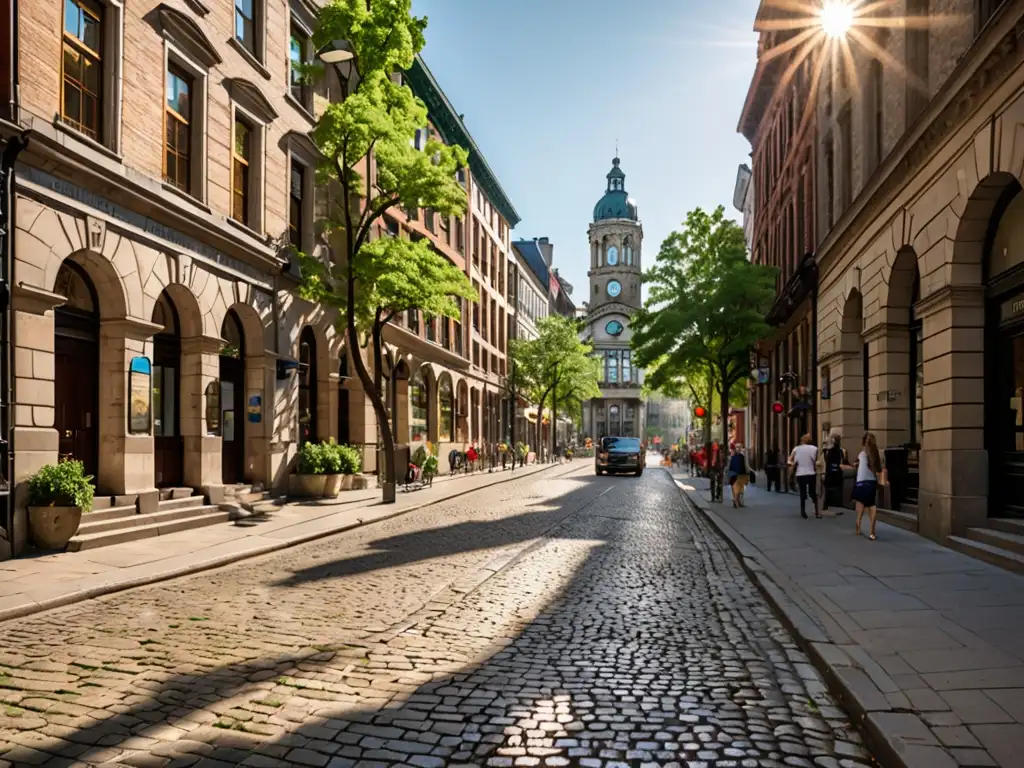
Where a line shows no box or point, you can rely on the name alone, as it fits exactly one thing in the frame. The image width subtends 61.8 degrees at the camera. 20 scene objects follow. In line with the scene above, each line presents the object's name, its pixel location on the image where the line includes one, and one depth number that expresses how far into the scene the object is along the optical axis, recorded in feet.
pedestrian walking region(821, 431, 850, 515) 60.95
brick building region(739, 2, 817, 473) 86.48
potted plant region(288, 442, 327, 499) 69.56
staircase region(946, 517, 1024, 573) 33.17
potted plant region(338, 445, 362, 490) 72.23
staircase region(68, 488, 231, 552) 41.34
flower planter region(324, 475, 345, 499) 70.03
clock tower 406.82
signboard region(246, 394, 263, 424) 64.80
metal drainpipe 37.14
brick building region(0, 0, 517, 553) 39.86
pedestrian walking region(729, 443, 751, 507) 70.51
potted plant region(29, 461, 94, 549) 38.29
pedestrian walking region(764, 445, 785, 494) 96.22
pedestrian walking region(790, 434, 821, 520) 59.52
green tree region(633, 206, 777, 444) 104.47
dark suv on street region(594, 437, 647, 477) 140.67
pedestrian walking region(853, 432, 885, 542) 44.42
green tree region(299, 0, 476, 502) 64.39
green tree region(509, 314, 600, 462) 203.42
